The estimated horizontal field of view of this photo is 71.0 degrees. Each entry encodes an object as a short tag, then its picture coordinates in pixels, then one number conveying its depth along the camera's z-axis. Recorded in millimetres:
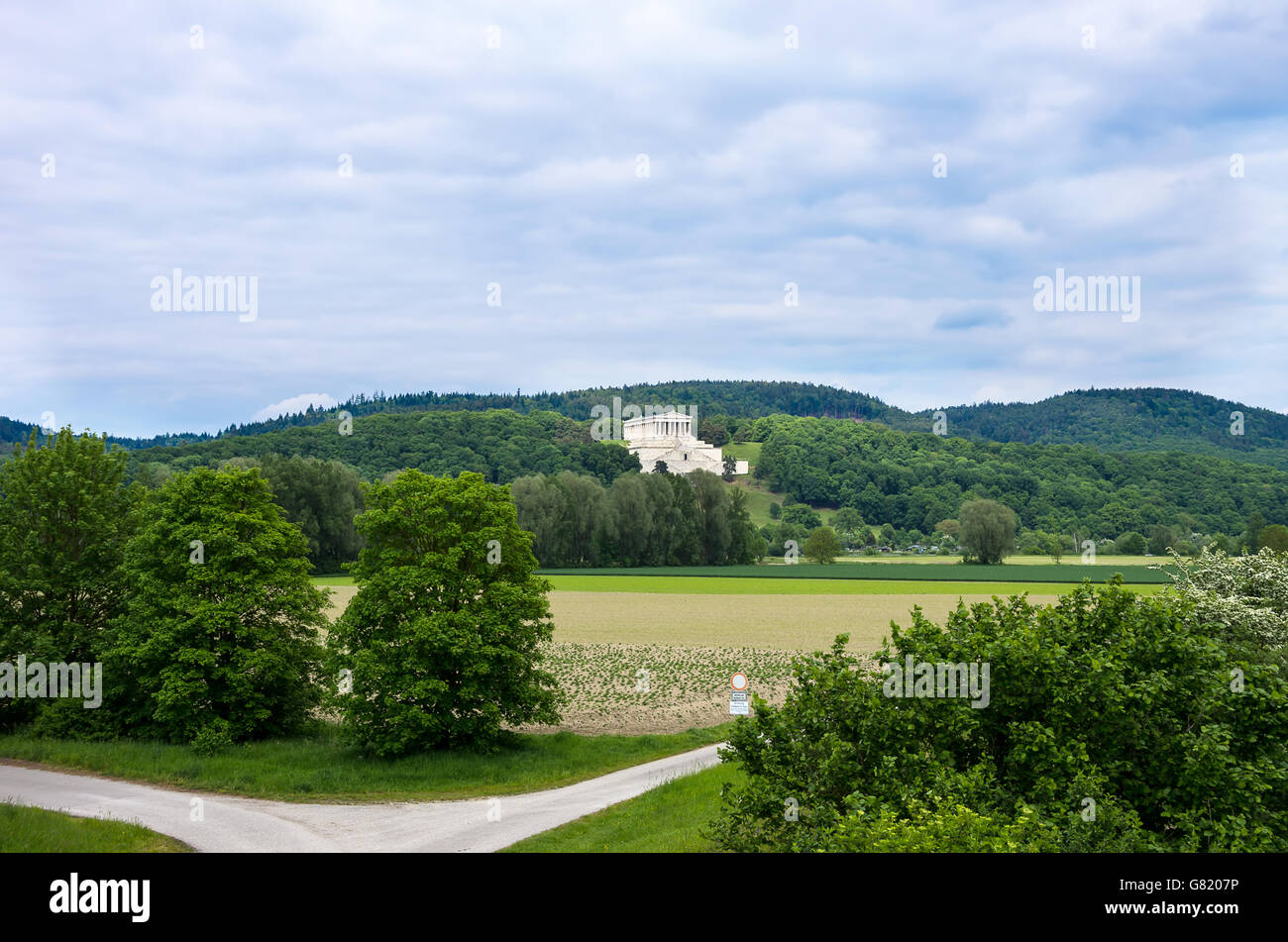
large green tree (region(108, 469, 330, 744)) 31281
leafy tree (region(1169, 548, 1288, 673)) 25391
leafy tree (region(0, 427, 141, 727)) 34156
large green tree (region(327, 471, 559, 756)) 30234
